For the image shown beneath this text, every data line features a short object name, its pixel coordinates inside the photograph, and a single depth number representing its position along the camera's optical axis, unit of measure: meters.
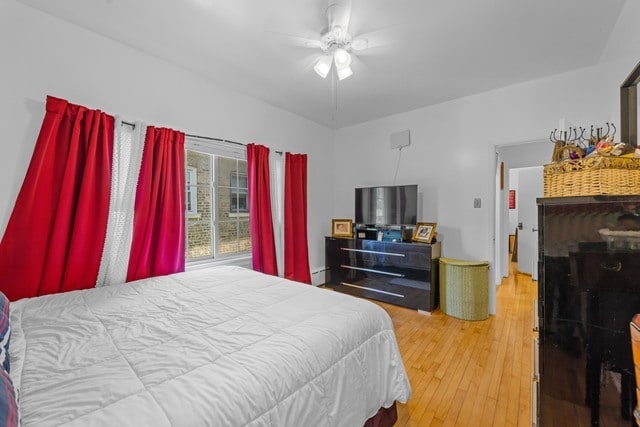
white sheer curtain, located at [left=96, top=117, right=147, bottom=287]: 2.01
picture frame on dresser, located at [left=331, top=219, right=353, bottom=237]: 3.74
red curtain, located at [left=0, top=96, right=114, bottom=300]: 1.68
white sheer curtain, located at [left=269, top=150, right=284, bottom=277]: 3.23
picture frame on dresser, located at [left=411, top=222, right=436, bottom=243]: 3.13
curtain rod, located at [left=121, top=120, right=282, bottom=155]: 2.12
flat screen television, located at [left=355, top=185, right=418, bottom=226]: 3.25
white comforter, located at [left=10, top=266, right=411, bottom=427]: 0.76
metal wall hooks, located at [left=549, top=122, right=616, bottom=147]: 1.20
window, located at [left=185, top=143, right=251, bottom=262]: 2.76
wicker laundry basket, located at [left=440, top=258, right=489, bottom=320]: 2.83
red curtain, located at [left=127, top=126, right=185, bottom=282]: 2.17
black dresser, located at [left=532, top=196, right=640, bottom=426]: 0.85
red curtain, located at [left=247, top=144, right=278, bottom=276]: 2.96
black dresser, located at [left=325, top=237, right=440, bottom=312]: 3.03
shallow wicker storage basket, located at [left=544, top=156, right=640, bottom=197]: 0.91
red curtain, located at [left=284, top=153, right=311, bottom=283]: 3.36
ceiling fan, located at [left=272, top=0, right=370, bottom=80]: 1.70
